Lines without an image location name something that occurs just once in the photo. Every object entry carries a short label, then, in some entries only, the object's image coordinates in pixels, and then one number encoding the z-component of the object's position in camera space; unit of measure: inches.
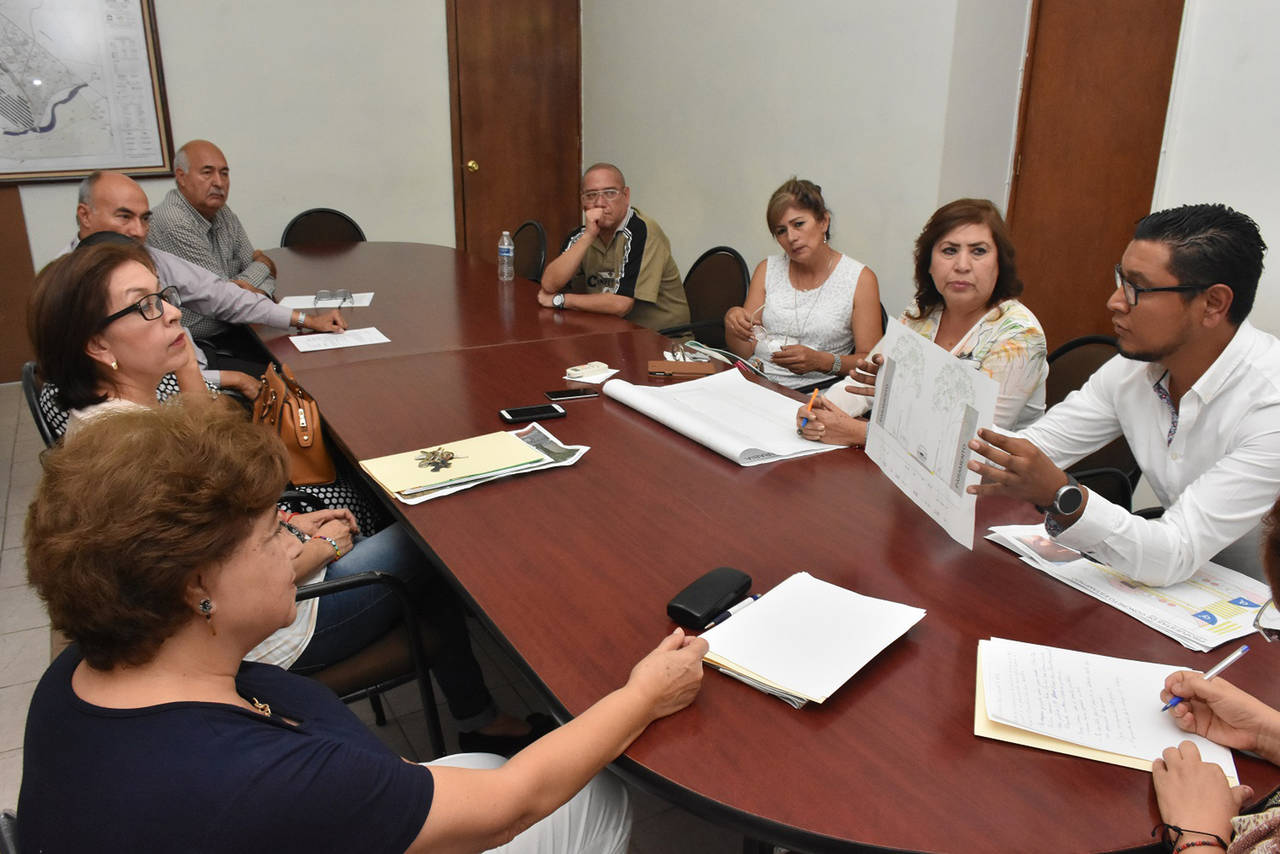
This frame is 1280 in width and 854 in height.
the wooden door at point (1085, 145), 123.5
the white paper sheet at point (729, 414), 74.0
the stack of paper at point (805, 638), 43.6
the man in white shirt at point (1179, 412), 53.0
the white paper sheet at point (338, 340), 109.4
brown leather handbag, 78.4
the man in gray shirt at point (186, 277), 116.6
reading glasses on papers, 133.4
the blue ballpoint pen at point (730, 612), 49.4
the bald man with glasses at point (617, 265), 133.0
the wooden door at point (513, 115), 229.6
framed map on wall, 181.9
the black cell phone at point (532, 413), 82.0
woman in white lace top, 116.3
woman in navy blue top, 30.9
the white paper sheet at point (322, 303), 130.8
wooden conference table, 36.5
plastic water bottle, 149.1
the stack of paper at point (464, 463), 66.8
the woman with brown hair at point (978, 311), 86.1
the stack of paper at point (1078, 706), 39.7
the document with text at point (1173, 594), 48.8
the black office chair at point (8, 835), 34.3
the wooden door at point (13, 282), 187.6
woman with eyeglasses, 69.5
